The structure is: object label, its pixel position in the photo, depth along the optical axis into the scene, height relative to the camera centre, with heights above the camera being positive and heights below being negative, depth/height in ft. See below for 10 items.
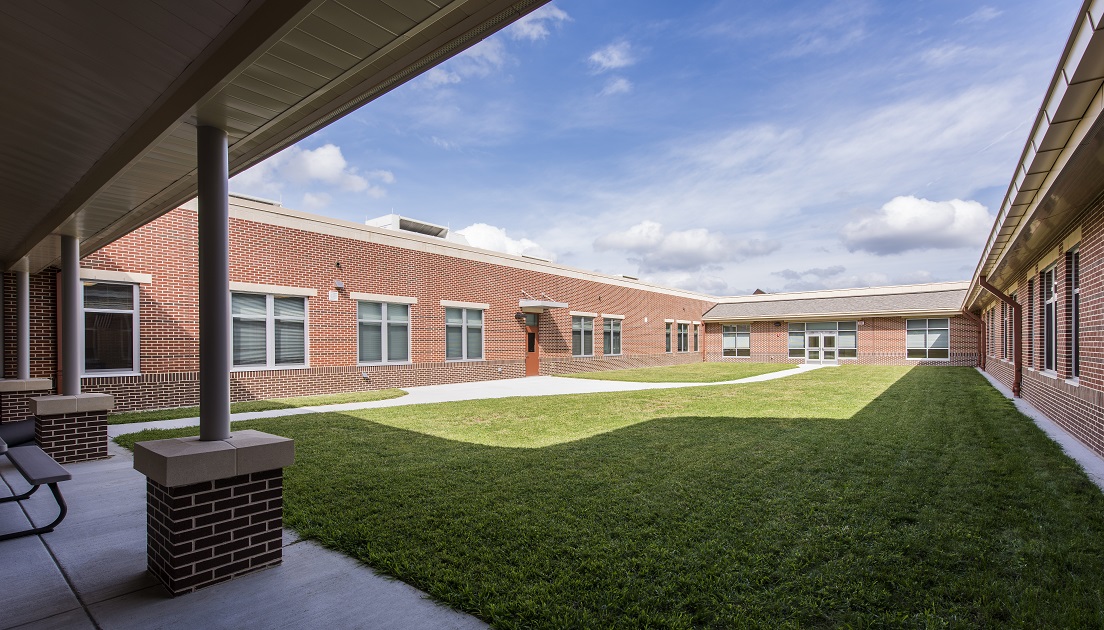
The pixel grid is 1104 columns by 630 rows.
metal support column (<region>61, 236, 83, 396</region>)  22.38 +0.69
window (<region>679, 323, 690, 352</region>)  115.85 -4.12
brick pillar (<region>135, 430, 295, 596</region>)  10.94 -4.06
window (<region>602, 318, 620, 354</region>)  88.43 -2.86
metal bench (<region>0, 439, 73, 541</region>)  13.30 -3.93
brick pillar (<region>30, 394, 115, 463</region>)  21.83 -4.33
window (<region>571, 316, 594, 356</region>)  80.84 -2.56
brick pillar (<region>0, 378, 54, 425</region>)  28.68 -4.26
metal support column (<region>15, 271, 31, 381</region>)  29.37 -0.42
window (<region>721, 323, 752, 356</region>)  120.88 -5.09
